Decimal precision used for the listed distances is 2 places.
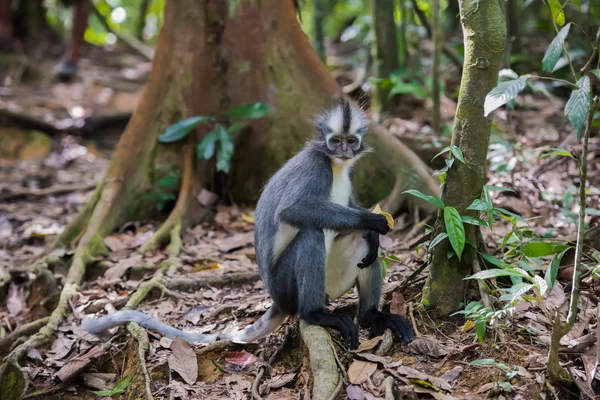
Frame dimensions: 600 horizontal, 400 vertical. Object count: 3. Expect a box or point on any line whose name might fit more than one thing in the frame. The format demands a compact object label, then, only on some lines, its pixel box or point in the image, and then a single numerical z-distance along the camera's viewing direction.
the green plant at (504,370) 3.47
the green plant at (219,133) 6.71
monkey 4.16
